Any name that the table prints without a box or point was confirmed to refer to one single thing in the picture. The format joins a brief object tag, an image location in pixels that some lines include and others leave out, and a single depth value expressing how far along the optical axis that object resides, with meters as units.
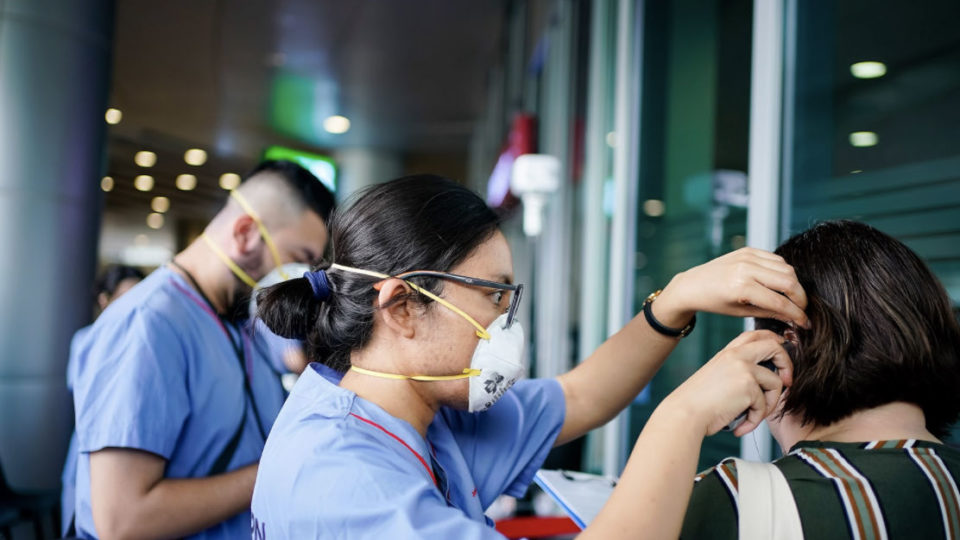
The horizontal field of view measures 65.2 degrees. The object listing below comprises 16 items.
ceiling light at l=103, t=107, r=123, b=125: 10.86
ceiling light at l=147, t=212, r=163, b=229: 22.44
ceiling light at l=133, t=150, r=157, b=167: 13.51
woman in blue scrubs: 0.94
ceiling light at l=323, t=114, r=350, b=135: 11.28
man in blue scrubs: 1.65
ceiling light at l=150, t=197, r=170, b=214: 19.51
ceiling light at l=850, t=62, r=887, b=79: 1.72
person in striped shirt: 0.97
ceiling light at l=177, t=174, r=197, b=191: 15.85
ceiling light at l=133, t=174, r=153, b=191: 16.02
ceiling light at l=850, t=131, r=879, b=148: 1.72
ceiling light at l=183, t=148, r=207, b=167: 13.44
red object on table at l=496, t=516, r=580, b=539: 2.22
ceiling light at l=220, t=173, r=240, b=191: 15.46
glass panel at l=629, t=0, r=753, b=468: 2.41
